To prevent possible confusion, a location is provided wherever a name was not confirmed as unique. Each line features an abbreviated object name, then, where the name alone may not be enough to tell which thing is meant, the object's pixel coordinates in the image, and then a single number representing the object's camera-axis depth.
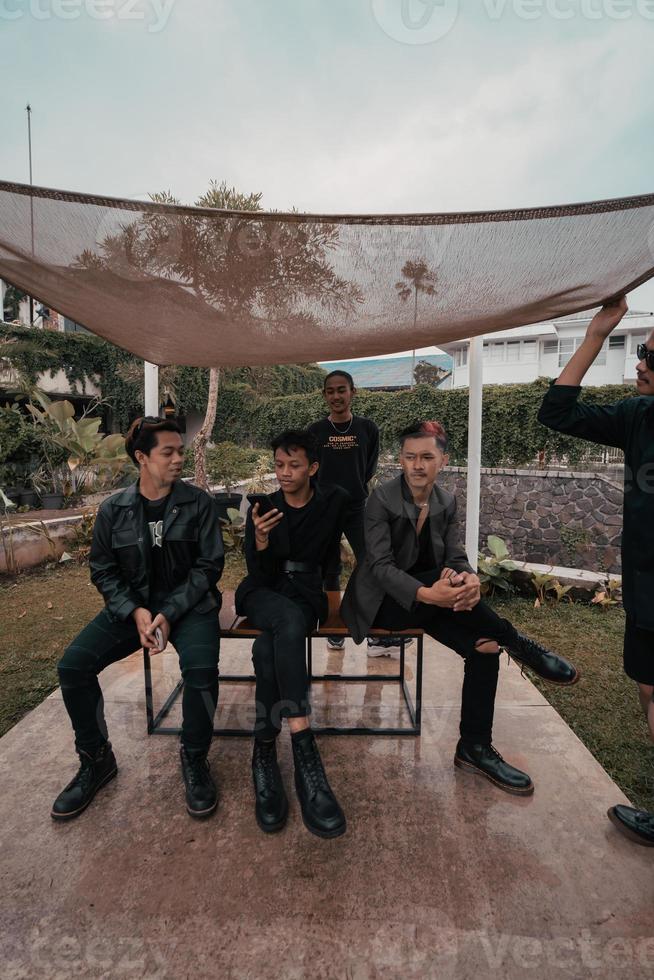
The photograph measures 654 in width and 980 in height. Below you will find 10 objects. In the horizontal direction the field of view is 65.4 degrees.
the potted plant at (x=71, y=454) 7.71
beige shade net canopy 1.85
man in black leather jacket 2.03
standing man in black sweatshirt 3.26
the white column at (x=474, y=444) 3.38
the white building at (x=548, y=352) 28.08
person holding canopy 1.74
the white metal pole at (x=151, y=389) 3.33
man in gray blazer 2.12
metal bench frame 2.35
